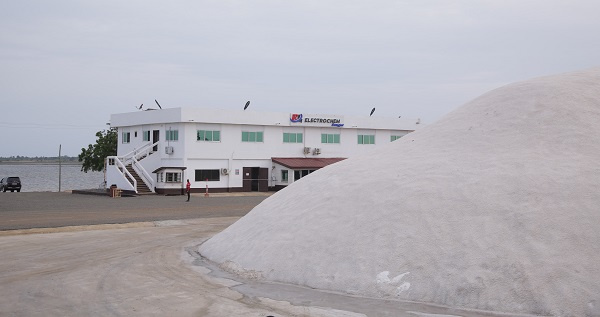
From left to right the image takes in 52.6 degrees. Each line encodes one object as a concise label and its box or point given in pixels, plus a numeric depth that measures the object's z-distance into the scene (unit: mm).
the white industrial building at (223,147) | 52438
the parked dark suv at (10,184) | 61094
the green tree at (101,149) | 79062
